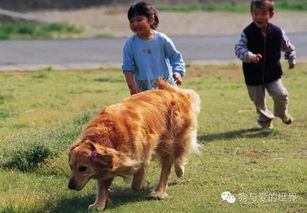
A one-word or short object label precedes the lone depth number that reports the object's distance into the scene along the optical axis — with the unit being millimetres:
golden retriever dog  11297
